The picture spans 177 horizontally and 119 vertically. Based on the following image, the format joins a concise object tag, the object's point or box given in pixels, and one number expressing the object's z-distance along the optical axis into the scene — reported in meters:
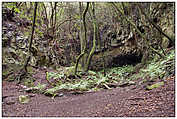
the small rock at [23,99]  4.52
